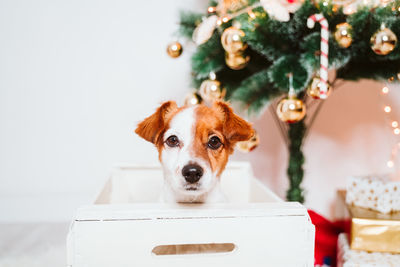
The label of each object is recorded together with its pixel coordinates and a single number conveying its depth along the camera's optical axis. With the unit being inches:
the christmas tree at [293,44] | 29.6
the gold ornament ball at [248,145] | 37.4
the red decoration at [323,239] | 39.4
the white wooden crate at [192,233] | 21.1
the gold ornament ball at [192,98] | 38.1
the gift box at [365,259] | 29.6
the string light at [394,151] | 48.8
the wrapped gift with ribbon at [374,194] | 34.1
